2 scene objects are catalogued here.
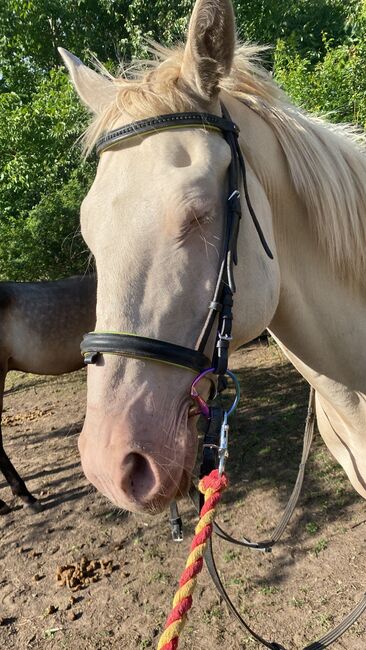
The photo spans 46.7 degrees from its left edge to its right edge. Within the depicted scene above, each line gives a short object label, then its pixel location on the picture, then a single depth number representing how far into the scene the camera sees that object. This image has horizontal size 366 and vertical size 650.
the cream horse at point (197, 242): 1.18
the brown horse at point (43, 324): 4.99
